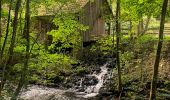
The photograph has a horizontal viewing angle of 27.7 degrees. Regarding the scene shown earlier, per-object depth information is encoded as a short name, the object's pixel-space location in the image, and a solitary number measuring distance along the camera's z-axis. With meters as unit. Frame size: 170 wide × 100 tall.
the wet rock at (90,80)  23.96
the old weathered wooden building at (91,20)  30.84
